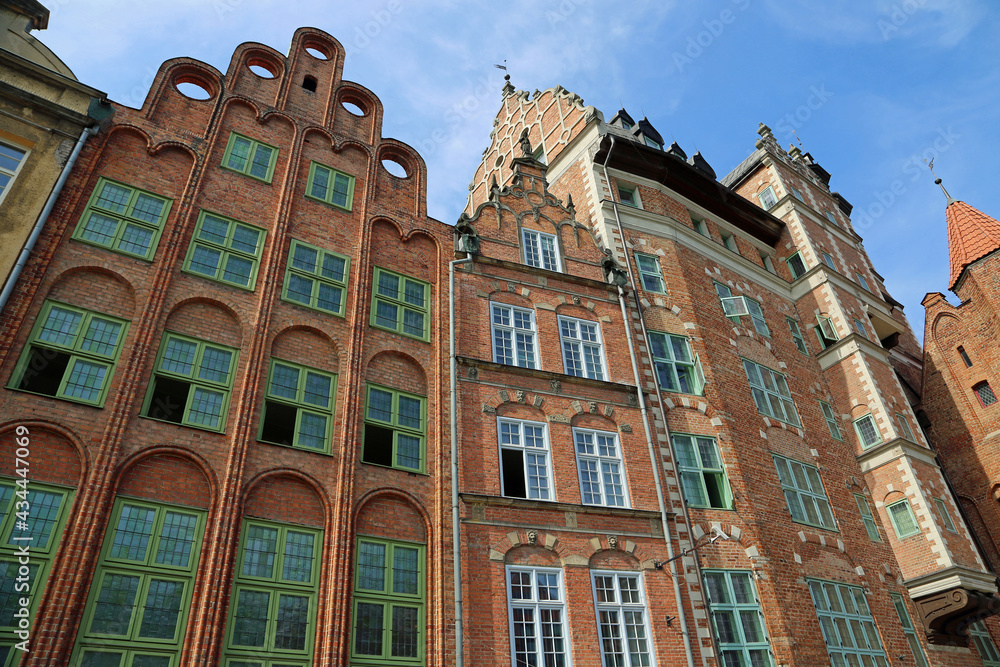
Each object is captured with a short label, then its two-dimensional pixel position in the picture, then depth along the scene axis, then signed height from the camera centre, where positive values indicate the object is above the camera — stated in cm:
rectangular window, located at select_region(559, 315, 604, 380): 2014 +1103
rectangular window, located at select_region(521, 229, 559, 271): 2219 +1489
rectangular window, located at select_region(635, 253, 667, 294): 2389 +1506
